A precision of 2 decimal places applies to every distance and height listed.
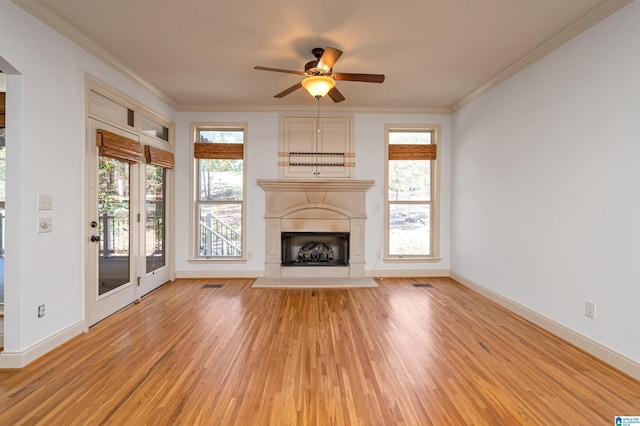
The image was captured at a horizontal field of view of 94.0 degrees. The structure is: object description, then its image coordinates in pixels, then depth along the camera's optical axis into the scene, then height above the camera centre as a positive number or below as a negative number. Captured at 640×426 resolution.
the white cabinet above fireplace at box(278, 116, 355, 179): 5.14 +1.14
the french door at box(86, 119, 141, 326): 3.09 -0.23
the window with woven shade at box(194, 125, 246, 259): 5.21 +0.21
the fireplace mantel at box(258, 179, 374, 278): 5.08 -0.05
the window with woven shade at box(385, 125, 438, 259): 5.29 +0.21
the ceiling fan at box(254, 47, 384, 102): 2.87 +1.35
